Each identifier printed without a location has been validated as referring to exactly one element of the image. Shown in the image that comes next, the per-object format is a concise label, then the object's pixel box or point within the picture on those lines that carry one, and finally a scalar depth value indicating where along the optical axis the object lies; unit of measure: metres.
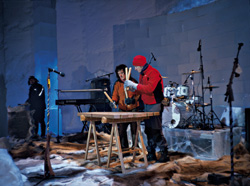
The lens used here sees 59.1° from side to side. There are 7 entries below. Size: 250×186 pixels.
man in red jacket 3.36
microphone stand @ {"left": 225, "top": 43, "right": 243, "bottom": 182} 2.16
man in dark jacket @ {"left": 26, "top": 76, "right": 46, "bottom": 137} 6.78
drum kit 4.55
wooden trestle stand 2.88
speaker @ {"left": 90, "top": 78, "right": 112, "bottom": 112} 7.34
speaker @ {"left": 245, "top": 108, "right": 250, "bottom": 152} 4.08
